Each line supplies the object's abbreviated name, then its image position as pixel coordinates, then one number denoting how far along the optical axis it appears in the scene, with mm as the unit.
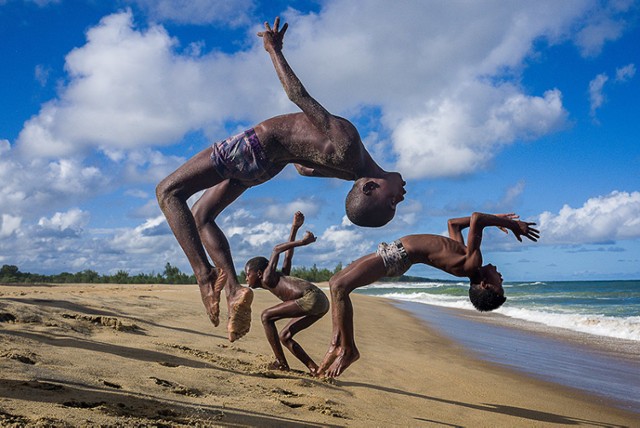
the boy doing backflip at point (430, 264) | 4336
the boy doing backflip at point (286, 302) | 7648
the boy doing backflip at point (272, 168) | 3598
